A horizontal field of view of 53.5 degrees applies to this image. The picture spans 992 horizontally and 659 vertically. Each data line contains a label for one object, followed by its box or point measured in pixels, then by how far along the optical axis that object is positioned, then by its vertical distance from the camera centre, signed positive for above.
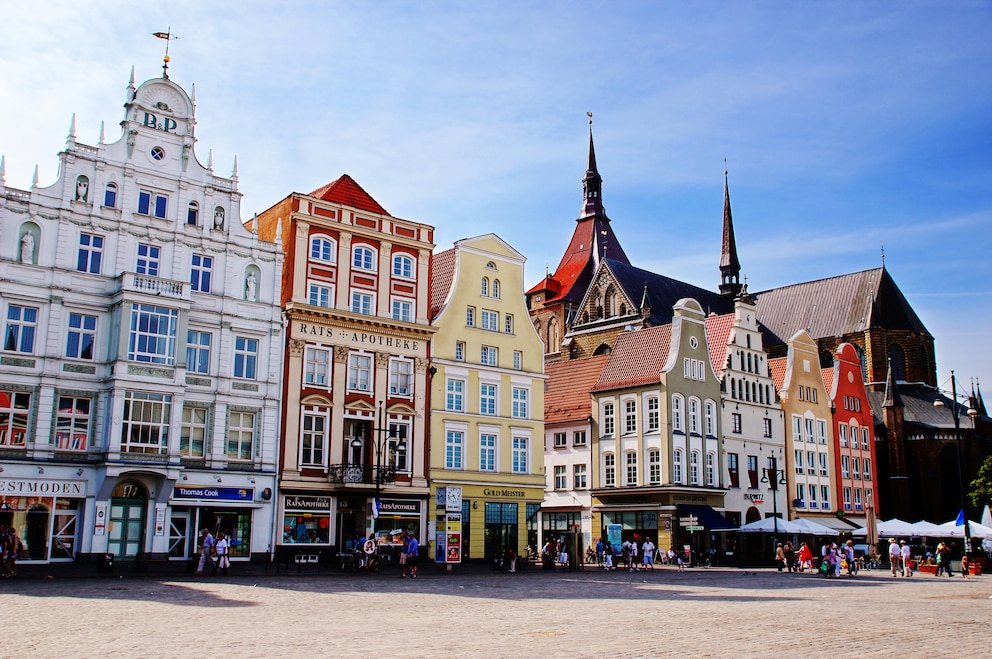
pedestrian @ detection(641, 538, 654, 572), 47.72 -1.57
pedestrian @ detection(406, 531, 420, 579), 37.25 -1.27
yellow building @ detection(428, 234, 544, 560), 48.00 +6.21
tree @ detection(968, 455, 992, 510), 74.75 +2.94
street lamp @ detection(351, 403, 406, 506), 42.06 +3.29
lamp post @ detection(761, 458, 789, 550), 50.97 +2.68
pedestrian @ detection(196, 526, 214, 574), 34.25 -1.24
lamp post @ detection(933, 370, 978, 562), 45.78 -0.13
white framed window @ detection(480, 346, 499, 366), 50.75 +8.31
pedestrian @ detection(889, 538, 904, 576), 43.07 -1.29
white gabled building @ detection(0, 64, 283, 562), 36.25 +6.24
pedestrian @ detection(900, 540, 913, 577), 42.56 -1.53
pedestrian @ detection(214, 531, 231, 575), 33.75 -1.34
